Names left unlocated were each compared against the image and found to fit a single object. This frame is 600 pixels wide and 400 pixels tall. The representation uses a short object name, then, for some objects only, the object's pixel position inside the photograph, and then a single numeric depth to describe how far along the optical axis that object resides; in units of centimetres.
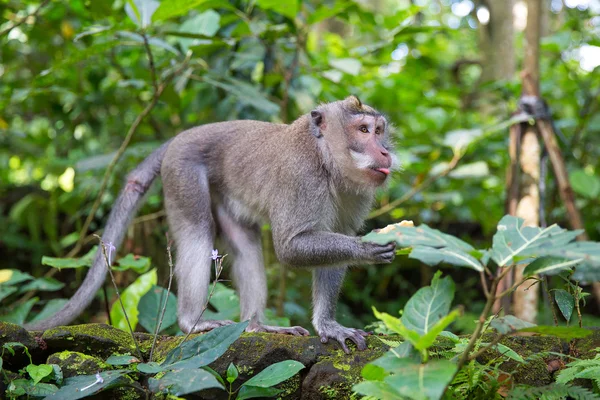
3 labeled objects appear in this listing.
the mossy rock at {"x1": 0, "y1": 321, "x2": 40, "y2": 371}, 306
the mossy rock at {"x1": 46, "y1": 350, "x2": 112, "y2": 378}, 303
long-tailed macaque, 394
